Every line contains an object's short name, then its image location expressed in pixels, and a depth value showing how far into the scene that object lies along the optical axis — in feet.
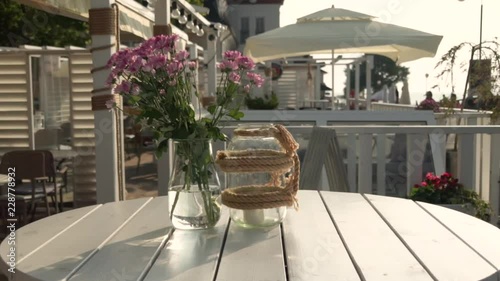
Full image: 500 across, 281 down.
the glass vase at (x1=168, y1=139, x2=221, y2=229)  5.66
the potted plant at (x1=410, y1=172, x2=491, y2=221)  13.00
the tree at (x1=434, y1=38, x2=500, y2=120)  22.79
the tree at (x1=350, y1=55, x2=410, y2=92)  279.69
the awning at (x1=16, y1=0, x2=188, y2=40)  10.57
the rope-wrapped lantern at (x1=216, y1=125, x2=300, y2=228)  5.81
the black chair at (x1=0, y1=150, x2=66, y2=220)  15.69
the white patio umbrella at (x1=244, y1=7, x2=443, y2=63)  23.94
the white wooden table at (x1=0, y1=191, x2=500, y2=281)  4.60
